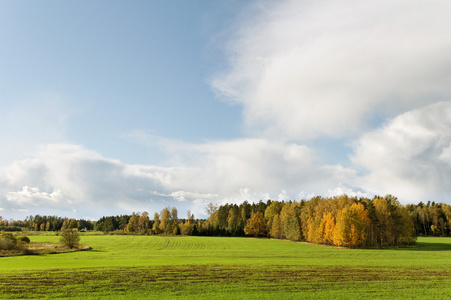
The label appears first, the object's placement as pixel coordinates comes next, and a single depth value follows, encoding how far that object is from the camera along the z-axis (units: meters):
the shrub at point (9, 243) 71.14
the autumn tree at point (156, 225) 182.12
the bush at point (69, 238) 82.62
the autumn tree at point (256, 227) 158.75
